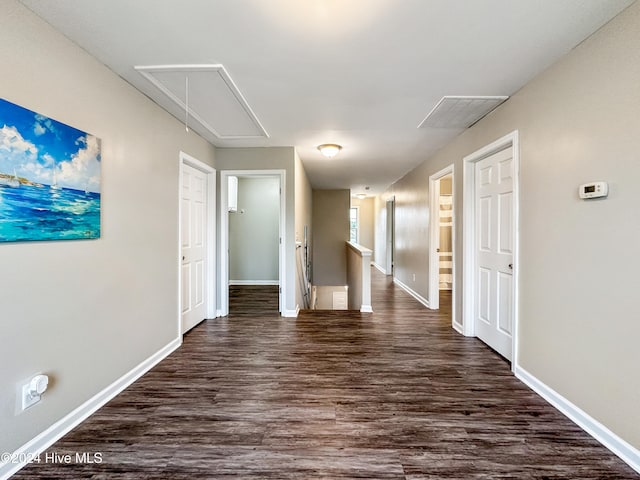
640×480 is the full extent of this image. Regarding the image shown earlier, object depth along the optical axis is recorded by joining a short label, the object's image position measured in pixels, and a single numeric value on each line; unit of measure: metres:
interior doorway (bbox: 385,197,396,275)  8.36
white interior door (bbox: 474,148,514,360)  2.78
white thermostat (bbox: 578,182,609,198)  1.68
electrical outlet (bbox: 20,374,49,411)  1.57
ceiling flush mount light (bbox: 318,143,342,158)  3.97
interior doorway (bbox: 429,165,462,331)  3.97
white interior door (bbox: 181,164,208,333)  3.47
